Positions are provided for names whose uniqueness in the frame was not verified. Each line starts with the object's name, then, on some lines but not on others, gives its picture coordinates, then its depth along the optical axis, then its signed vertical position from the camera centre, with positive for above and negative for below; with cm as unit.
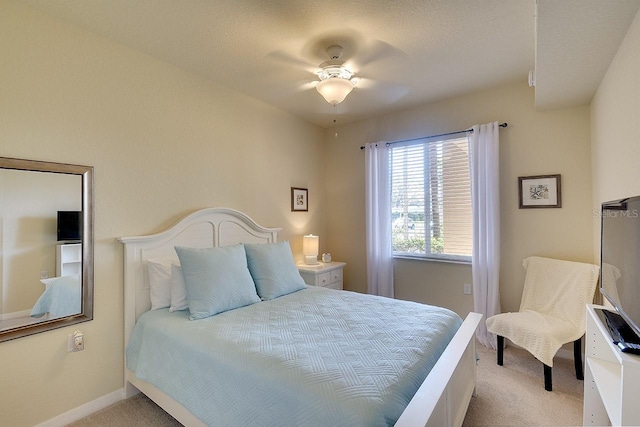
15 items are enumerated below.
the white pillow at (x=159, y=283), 226 -50
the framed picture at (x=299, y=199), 379 +22
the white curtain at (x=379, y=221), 369 -6
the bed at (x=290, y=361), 121 -70
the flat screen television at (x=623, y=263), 128 -24
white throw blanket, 226 -81
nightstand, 341 -68
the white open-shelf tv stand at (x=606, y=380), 111 -77
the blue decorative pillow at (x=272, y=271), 253 -47
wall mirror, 176 -17
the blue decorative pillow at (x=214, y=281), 207 -47
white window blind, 327 +19
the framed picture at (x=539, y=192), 280 +22
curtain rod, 300 +91
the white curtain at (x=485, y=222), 296 -7
